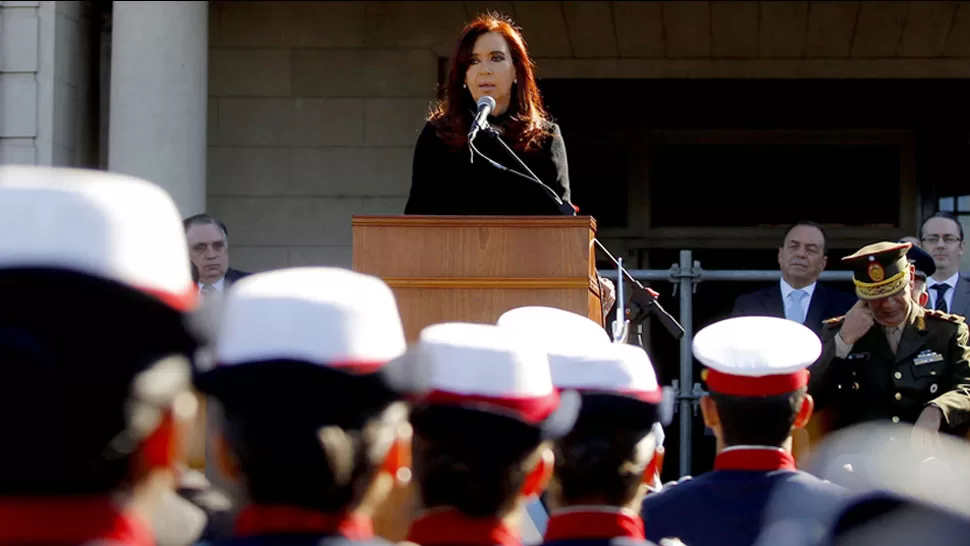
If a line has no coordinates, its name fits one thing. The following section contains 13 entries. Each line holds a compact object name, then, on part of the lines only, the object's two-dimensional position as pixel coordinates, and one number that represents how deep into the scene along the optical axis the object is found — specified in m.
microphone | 10.67
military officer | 12.36
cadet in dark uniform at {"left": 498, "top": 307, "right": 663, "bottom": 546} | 5.68
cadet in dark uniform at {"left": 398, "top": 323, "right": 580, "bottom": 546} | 5.15
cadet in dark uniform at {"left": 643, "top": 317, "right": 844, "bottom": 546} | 6.69
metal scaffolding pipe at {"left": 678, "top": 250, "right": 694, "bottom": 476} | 15.93
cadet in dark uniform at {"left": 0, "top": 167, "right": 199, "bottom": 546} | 3.83
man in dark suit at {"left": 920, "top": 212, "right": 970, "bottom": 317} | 15.76
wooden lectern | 9.77
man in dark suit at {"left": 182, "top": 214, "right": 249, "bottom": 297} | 13.76
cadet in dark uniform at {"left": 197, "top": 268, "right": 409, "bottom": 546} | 4.35
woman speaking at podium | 11.02
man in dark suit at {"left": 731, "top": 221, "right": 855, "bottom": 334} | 14.98
